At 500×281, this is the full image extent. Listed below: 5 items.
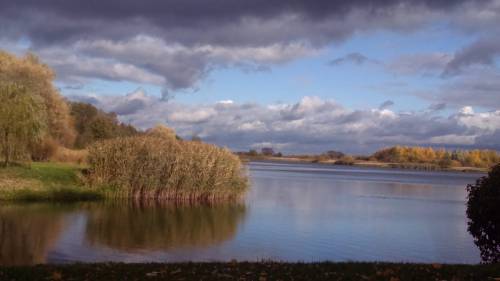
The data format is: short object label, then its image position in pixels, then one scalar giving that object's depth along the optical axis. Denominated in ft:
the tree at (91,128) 252.62
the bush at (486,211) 48.32
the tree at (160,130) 234.13
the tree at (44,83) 181.47
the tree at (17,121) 114.32
